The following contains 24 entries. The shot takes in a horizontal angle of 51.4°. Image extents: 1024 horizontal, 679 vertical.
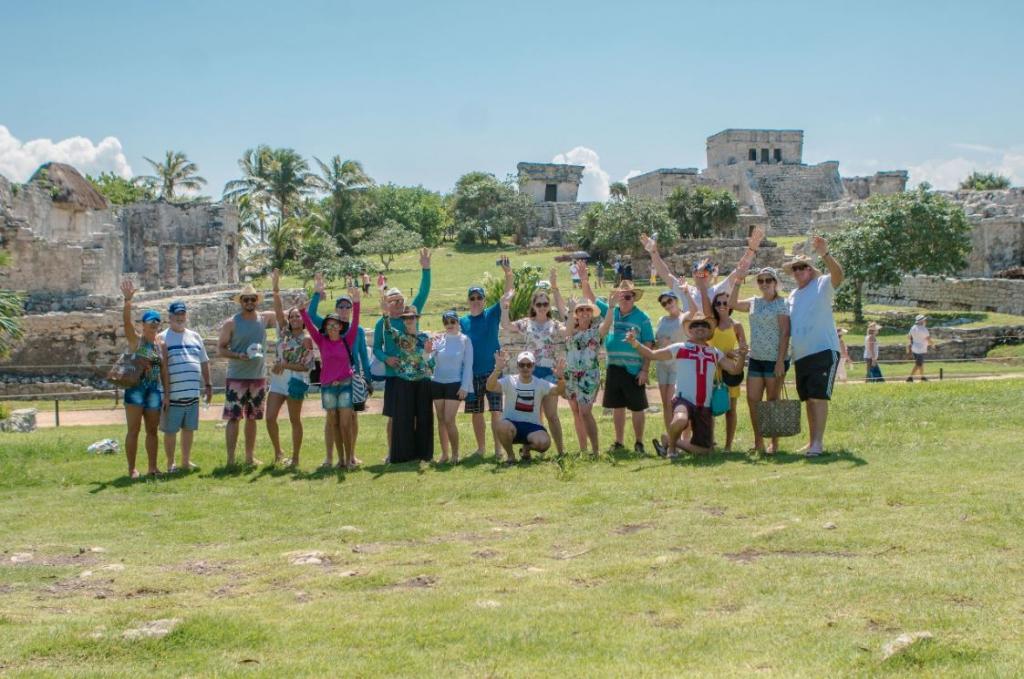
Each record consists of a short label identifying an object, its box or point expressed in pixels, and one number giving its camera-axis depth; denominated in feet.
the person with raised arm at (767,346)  29.78
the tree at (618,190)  251.52
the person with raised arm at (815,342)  28.94
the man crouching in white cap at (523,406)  31.24
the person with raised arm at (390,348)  32.65
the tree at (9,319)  54.39
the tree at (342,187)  188.75
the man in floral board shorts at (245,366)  32.68
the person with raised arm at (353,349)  32.45
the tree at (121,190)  190.29
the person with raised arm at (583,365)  32.30
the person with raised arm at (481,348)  33.19
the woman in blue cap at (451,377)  32.27
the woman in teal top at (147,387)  31.32
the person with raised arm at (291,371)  32.68
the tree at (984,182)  219.90
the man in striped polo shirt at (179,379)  32.12
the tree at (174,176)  203.92
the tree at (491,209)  192.13
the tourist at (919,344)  61.77
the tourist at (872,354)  60.34
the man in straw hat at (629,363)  32.35
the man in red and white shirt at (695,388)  30.30
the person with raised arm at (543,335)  32.60
